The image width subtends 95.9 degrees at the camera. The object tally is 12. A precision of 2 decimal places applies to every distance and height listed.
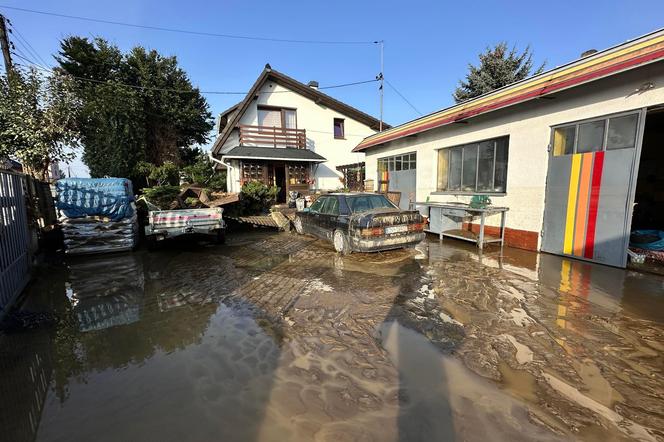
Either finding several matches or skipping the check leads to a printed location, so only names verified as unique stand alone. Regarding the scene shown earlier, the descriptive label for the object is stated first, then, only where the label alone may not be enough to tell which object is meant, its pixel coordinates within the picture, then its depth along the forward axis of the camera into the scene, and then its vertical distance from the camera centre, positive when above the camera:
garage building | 5.64 +0.75
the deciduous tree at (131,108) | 16.41 +4.78
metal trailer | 8.42 -1.14
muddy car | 6.63 -0.95
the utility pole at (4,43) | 11.62 +5.45
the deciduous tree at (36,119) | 10.48 +2.42
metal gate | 4.75 -0.99
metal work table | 7.85 -1.17
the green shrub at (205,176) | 18.75 +0.47
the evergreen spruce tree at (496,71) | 23.56 +8.85
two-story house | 17.67 +2.95
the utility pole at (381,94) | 19.88 +5.92
